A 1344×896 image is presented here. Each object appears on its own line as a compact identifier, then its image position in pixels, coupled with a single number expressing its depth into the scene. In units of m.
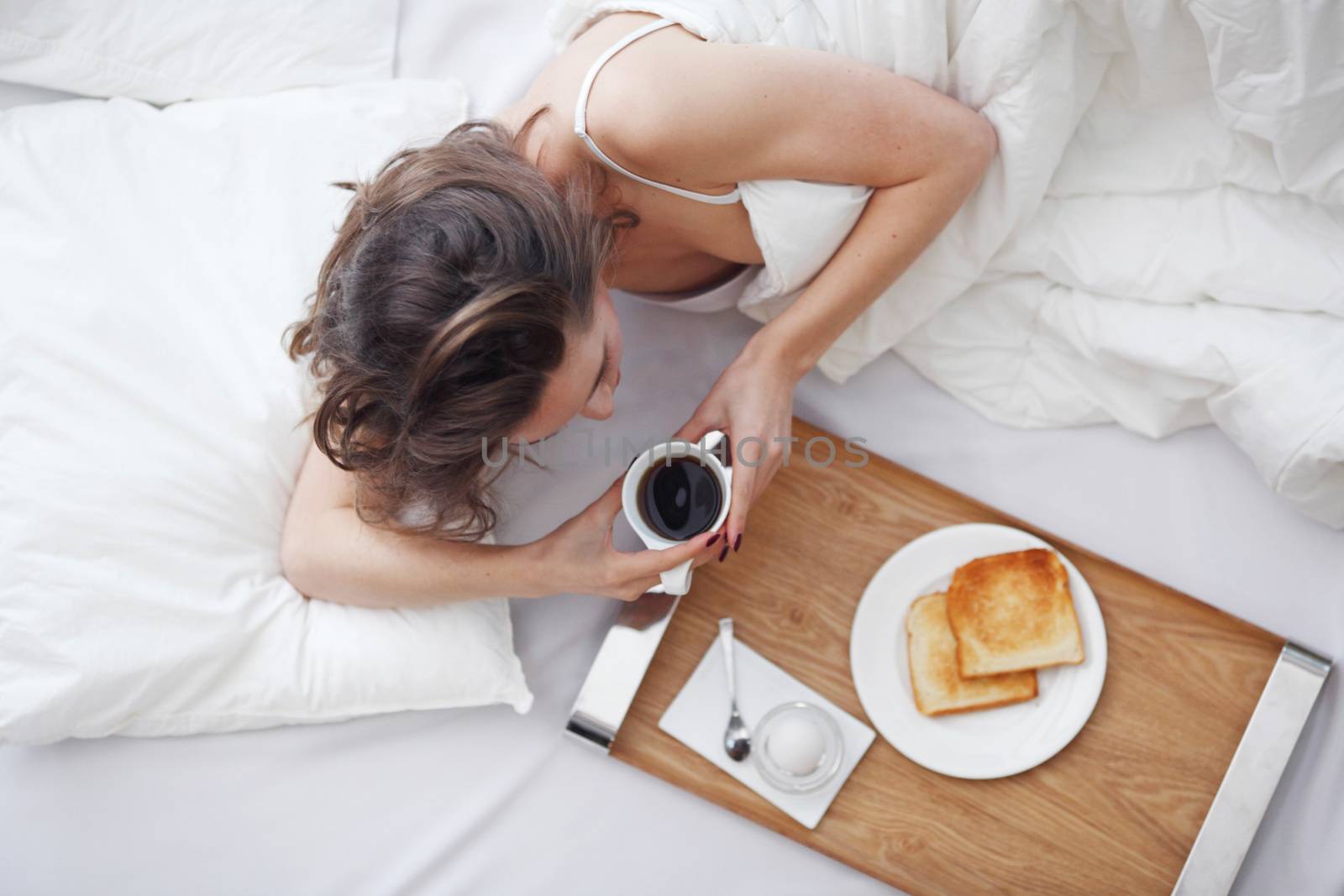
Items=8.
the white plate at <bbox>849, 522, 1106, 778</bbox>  1.06
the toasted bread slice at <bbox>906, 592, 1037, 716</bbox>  1.07
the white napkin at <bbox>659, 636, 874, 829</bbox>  1.10
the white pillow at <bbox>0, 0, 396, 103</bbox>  1.18
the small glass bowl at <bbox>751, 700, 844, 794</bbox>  1.07
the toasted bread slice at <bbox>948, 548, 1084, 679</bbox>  1.06
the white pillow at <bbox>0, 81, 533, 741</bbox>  0.99
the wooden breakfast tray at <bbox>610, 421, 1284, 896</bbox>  1.04
